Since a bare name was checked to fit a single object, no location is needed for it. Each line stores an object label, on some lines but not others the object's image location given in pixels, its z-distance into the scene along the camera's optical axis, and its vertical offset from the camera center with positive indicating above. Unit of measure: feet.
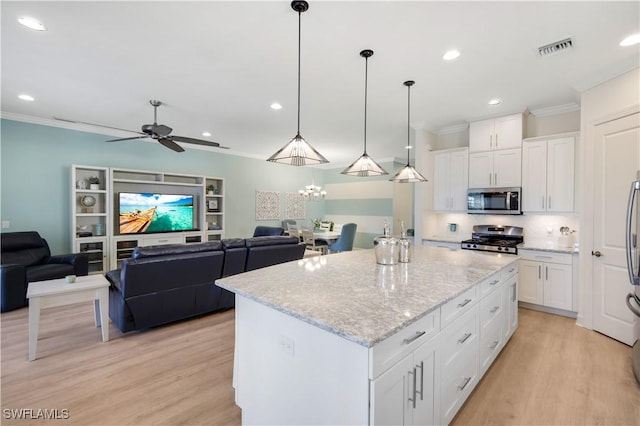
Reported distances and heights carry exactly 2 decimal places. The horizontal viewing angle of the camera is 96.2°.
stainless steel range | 13.12 -1.49
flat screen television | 17.95 -0.24
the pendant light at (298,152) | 7.23 +1.44
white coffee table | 8.24 -2.69
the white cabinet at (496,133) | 13.51 +3.72
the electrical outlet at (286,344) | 4.66 -2.24
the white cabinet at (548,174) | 12.31 +1.55
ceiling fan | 11.89 +3.19
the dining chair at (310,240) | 22.50 -2.52
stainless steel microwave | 13.44 +0.42
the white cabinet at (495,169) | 13.56 +1.99
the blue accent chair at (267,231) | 20.74 -1.68
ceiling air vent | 7.98 +4.65
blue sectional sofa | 9.47 -2.52
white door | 9.30 -0.32
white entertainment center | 16.35 -0.21
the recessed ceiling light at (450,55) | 8.47 +4.64
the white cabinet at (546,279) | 11.75 -2.97
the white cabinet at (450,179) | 15.19 +1.63
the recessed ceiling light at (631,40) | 7.82 +4.71
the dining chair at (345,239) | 22.00 -2.38
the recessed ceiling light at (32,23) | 7.18 +4.73
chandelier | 24.84 +1.54
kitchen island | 3.88 -2.17
